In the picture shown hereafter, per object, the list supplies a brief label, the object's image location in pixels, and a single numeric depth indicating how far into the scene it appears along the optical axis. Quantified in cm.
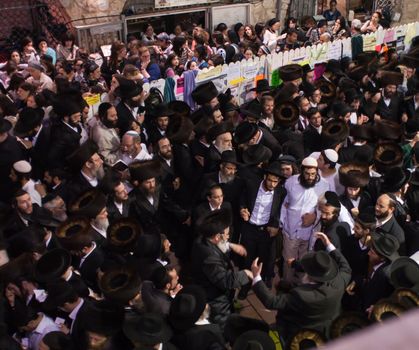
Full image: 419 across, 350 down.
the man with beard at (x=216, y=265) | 452
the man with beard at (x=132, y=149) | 628
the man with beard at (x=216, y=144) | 627
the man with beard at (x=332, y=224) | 484
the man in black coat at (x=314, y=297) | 397
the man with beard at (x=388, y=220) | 478
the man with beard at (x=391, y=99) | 859
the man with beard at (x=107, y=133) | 672
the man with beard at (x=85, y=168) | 575
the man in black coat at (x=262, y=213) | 554
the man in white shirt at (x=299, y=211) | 536
